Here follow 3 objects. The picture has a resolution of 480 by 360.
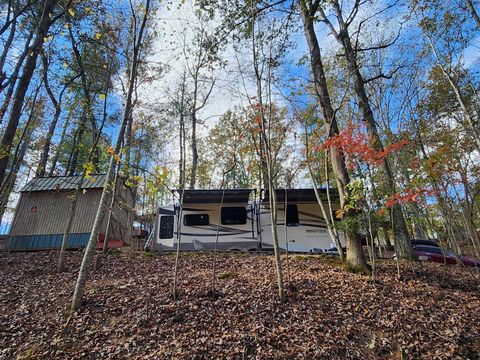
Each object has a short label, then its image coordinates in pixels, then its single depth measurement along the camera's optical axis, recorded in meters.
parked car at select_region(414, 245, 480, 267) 9.70
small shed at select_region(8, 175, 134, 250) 10.37
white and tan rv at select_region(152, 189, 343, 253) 10.31
